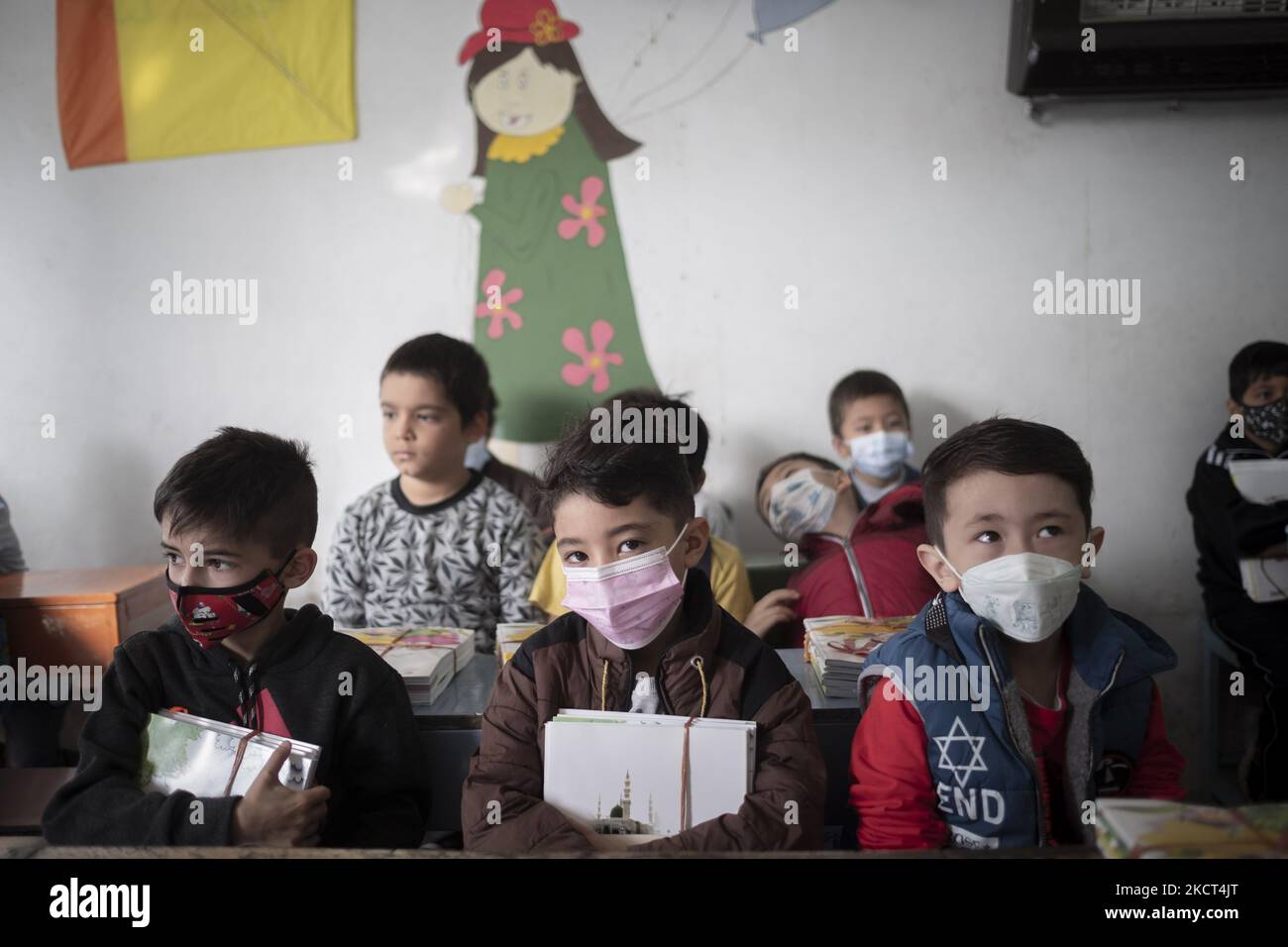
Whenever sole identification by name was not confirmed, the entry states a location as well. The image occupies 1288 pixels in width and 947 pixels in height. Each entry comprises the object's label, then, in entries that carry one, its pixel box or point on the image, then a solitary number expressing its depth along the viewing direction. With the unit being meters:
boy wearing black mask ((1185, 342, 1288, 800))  1.63
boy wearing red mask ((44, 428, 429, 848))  0.97
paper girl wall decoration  2.42
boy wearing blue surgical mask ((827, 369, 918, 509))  2.28
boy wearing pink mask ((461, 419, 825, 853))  0.94
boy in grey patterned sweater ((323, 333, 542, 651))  1.92
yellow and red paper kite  2.00
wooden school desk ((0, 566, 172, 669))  1.48
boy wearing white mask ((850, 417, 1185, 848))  0.92
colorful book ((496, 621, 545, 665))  1.27
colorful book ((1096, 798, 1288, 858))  0.61
